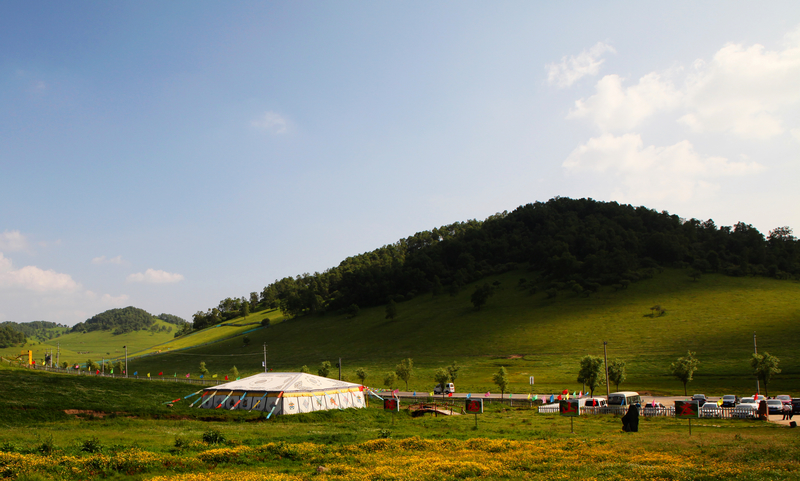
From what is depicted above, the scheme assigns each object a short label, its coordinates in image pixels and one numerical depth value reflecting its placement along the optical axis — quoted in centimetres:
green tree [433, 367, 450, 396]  6172
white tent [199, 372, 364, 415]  4059
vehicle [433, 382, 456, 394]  6664
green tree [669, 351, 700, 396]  5553
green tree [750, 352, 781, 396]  5316
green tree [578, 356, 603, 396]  5531
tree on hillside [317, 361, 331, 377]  8062
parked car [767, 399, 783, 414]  4185
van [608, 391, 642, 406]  4697
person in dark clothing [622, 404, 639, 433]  2639
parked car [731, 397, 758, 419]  3566
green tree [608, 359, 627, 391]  5922
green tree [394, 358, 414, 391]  7006
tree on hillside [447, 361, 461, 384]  6770
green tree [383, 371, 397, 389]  6762
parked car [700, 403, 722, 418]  3672
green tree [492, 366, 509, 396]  5725
